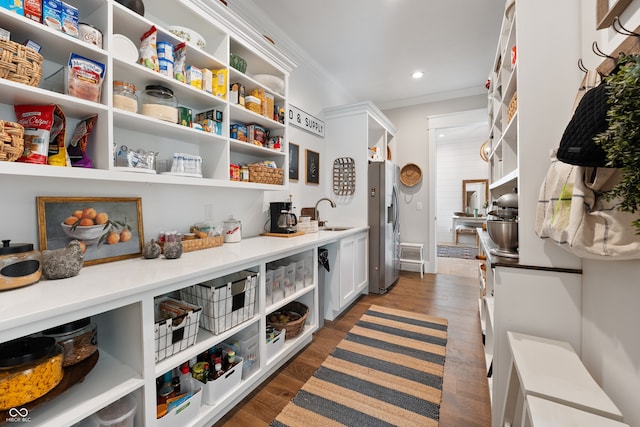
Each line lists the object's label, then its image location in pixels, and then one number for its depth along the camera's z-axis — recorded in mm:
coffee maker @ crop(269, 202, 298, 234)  2422
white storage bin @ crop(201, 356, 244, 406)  1367
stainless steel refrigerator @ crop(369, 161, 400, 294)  3355
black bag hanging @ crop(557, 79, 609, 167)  767
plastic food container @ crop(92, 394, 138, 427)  995
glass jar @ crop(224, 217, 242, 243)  2016
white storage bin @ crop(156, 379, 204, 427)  1154
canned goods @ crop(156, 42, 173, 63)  1437
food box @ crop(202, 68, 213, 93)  1643
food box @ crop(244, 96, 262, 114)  1987
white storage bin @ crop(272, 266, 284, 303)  1894
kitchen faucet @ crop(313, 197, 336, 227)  3211
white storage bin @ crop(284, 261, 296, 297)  1992
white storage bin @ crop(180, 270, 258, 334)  1396
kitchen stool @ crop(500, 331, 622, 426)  842
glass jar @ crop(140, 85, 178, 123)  1428
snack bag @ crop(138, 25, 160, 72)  1375
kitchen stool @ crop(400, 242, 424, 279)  4223
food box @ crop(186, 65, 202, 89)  1578
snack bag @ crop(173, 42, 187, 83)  1514
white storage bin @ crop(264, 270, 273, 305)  1800
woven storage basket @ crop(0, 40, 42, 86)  929
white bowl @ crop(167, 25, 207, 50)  1527
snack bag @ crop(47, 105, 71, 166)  1132
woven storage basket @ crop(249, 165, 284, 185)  2043
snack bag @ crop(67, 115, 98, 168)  1223
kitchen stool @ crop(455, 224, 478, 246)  6936
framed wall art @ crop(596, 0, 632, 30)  821
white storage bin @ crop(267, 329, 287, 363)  1780
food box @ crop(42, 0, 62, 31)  1057
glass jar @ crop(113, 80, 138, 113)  1282
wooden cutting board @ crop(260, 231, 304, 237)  2347
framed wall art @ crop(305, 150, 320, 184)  3215
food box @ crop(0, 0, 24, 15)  957
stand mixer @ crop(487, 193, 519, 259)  1484
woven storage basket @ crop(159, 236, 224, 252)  1642
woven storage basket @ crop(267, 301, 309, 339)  1991
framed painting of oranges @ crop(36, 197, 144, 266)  1211
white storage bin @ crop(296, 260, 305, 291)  2143
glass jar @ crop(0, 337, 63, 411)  805
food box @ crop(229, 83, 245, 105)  1862
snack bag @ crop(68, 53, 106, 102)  1120
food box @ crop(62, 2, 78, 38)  1107
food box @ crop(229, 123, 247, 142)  1976
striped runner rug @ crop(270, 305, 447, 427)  1483
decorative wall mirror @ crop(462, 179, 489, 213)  7020
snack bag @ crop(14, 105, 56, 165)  1032
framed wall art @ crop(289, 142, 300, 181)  2920
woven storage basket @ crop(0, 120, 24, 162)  918
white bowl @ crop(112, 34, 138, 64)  1264
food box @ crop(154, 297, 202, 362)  1148
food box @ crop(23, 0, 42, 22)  1014
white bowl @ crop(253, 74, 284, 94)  2168
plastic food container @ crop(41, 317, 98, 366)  1021
